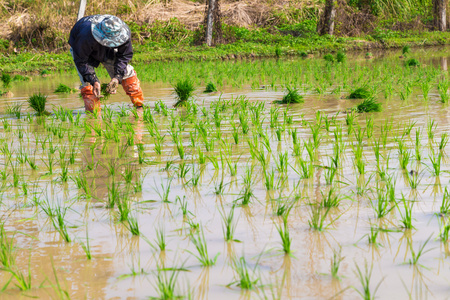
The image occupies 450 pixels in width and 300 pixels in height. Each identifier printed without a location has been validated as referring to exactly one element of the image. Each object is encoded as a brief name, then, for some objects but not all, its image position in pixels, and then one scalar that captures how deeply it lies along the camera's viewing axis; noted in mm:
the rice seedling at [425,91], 12188
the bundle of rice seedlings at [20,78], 23312
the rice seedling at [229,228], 4524
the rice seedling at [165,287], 3430
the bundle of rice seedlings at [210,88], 15770
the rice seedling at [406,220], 4524
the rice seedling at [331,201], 5125
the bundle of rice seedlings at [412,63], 21250
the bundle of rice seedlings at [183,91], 13125
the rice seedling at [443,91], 11486
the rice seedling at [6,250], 4148
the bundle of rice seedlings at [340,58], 24750
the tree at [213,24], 33306
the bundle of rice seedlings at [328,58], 25450
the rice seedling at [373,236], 4289
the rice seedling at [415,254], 3908
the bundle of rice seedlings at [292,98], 12633
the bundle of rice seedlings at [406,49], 28809
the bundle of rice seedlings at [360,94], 13078
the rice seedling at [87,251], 4275
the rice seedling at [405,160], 6401
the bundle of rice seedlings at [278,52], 31656
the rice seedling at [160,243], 4375
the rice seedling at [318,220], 4672
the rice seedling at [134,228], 4727
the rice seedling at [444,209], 4836
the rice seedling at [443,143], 7172
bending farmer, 11148
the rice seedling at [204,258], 4059
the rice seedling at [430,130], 8008
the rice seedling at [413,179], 5699
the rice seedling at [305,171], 6195
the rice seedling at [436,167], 6062
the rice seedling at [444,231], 4199
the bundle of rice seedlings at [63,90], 17641
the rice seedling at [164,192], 5682
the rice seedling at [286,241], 4144
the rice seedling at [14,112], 12189
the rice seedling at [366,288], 3239
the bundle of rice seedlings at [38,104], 12523
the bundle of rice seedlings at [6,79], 19219
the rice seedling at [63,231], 4699
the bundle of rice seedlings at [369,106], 10852
